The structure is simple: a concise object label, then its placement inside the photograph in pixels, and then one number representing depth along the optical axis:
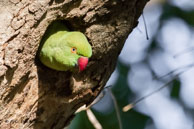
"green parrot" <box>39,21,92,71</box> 7.30
